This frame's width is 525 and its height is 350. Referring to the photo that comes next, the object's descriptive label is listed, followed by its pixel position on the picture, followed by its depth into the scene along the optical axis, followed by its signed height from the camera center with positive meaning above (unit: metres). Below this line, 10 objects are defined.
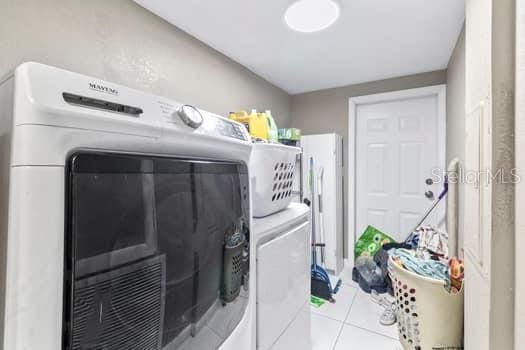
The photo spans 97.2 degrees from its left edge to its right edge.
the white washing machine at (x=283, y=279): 0.93 -0.48
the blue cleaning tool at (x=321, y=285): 2.15 -1.04
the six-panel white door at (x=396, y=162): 2.52 +0.17
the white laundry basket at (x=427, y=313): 1.10 -0.67
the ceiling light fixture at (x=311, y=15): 1.39 +1.04
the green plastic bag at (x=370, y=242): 2.50 -0.72
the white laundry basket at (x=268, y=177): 1.12 -0.01
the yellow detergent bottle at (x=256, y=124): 1.83 +0.41
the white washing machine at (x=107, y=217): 0.34 -0.08
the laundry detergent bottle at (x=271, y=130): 1.91 +0.38
